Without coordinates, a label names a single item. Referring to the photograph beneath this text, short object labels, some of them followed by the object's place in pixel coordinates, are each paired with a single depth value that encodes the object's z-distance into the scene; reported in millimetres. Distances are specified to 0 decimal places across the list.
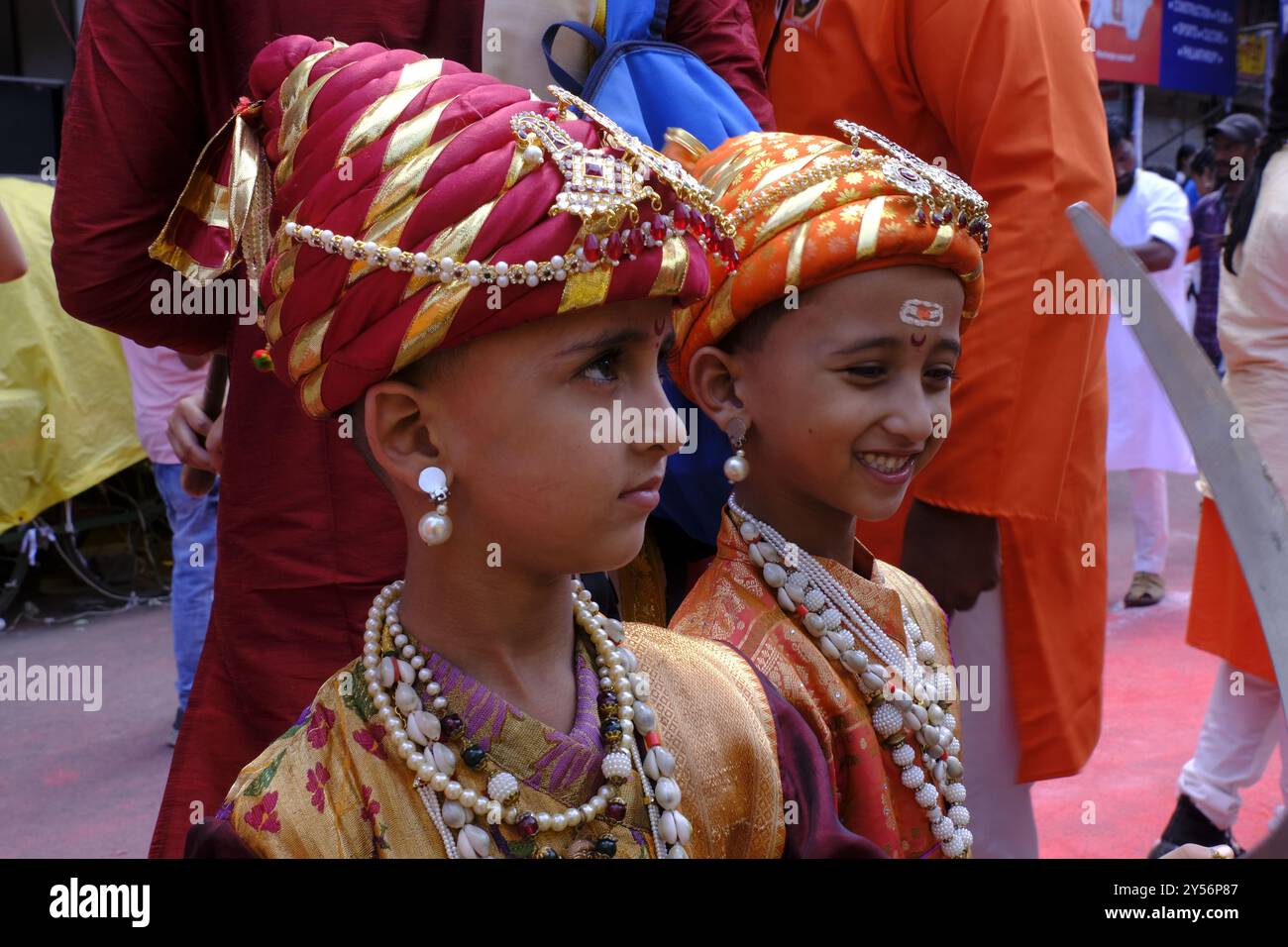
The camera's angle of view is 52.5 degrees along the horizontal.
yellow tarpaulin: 5621
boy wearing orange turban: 1816
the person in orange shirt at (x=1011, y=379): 2291
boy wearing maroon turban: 1287
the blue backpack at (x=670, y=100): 1956
